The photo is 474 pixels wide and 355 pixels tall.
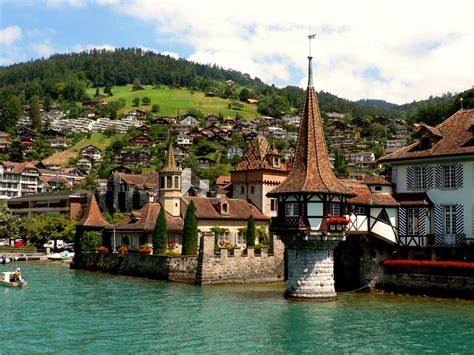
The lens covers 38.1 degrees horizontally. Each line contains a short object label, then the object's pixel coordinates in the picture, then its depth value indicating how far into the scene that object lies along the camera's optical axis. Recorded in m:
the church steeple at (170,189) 65.69
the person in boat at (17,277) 49.91
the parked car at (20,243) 94.93
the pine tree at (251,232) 57.50
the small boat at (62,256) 81.00
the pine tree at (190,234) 54.00
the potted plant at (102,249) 64.06
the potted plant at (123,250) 61.15
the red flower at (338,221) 39.97
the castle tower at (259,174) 68.12
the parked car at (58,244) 90.99
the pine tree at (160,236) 56.56
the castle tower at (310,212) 39.44
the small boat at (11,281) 49.53
